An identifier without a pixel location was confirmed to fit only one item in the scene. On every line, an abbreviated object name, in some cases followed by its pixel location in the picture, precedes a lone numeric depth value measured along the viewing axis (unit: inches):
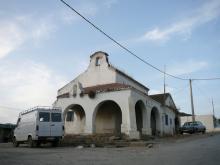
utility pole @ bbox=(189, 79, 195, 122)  991.7
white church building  647.9
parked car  958.7
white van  490.5
